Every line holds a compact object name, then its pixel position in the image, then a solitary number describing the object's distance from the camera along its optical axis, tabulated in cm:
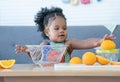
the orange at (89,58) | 191
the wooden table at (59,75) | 172
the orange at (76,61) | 204
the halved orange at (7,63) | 200
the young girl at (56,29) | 307
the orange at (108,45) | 211
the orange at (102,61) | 194
